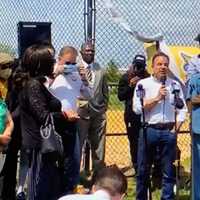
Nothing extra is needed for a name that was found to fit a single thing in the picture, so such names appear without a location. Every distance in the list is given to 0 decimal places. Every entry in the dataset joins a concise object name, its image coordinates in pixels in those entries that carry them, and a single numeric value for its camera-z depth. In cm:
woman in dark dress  770
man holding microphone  946
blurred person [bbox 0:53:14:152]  779
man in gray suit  1111
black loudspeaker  1053
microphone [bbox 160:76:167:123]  950
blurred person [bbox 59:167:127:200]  536
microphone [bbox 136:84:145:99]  948
